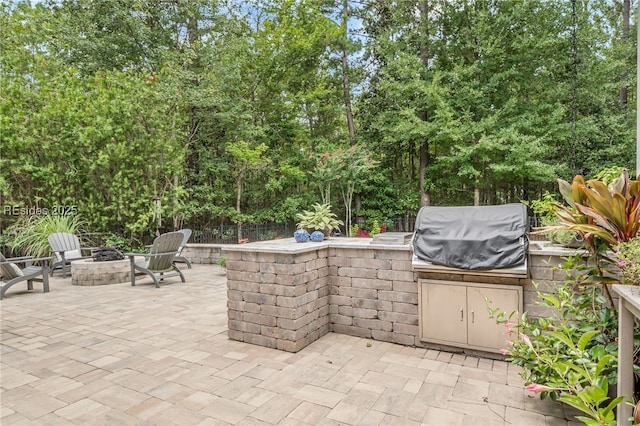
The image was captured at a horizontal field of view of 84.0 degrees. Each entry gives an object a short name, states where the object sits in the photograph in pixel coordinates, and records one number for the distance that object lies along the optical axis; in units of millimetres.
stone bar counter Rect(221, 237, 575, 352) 3217
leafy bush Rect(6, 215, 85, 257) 7188
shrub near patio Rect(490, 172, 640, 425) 1806
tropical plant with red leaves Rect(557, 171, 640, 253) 1947
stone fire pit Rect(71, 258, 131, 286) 6259
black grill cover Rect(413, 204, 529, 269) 2812
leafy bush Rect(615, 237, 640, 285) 1749
